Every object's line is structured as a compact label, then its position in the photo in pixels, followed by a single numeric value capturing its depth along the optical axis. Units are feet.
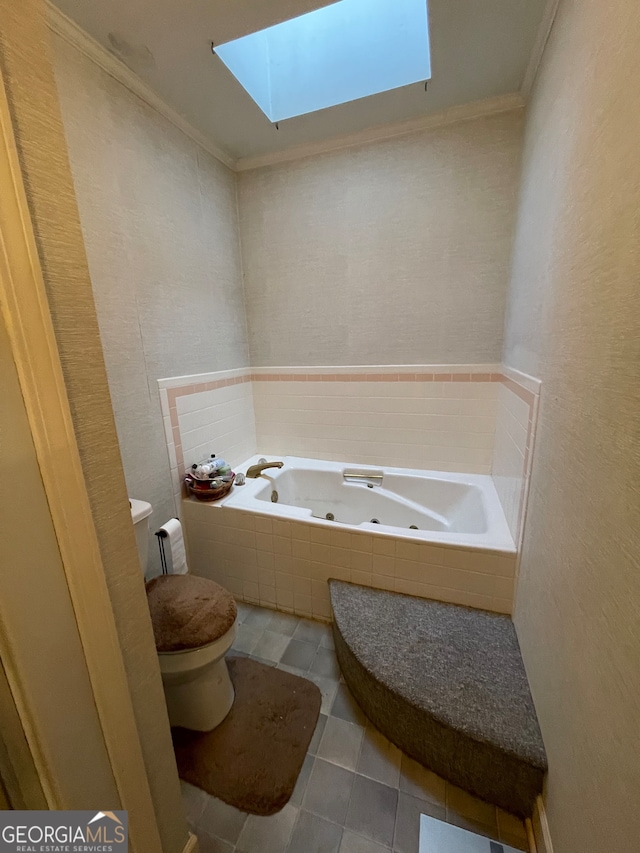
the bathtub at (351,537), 4.50
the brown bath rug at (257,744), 3.36
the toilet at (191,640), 3.46
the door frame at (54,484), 1.44
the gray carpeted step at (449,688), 3.01
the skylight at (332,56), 4.55
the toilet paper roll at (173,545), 4.75
